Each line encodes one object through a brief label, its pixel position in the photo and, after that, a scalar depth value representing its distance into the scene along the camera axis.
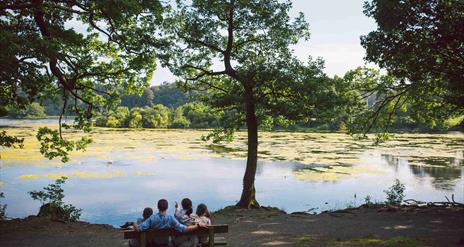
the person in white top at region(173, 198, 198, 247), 6.79
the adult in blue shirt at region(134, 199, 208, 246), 6.62
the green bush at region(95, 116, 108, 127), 86.88
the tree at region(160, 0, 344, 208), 15.13
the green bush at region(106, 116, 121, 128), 82.94
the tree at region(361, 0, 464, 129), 11.09
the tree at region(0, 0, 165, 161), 9.28
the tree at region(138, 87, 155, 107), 145.38
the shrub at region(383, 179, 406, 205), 16.34
